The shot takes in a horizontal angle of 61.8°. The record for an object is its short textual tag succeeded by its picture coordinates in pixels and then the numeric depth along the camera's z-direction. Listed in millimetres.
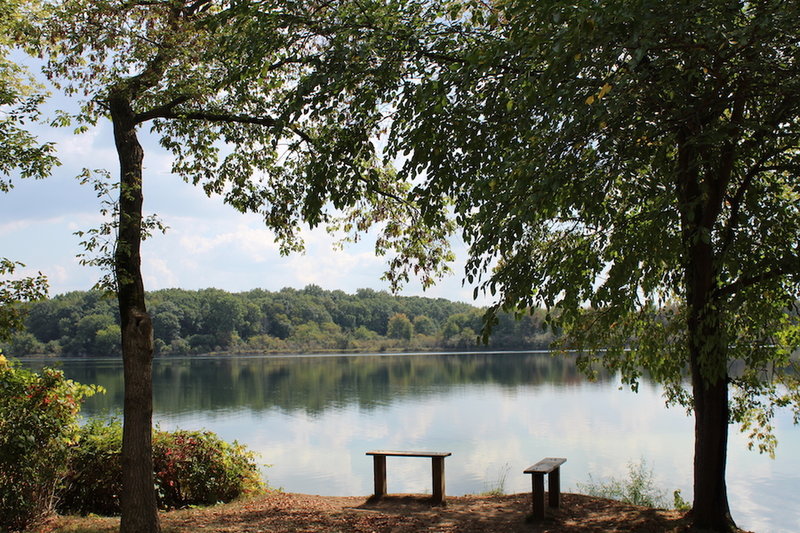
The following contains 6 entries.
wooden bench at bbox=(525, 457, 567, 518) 6664
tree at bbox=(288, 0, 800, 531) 4535
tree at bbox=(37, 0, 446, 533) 6027
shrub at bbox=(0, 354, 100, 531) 6176
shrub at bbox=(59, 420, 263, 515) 7344
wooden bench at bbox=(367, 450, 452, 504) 7652
